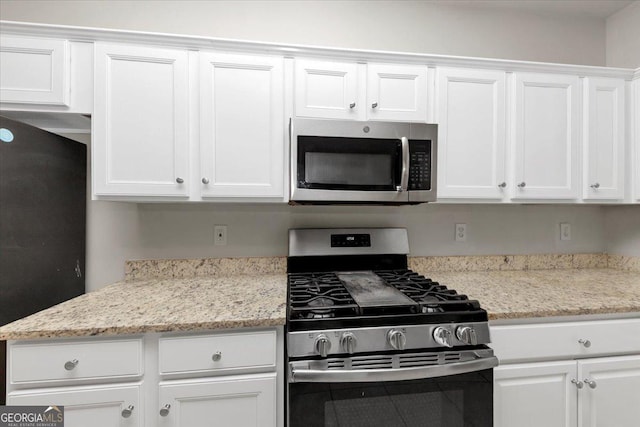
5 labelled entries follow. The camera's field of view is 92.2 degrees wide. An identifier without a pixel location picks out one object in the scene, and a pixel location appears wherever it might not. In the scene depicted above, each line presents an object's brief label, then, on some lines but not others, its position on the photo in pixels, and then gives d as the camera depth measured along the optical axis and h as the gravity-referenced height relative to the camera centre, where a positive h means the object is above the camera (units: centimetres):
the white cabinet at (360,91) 158 +64
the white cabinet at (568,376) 128 -70
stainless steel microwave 151 +25
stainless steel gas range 108 -54
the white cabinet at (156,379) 106 -61
